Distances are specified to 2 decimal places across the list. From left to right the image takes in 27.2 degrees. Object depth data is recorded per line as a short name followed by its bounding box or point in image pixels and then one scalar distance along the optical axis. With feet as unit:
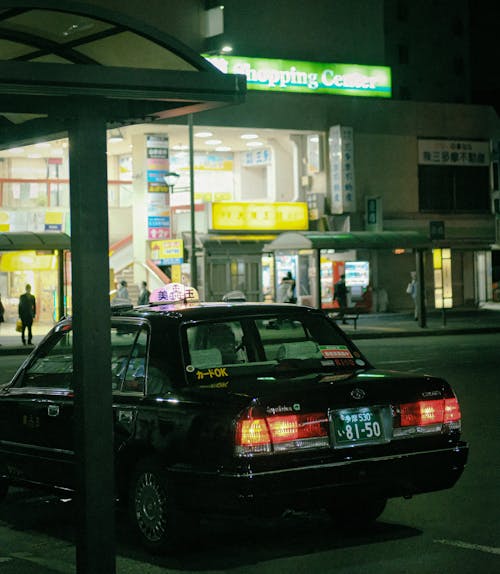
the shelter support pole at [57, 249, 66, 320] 96.41
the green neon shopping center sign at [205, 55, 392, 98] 134.82
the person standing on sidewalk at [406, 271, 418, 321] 131.49
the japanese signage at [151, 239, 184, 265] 125.90
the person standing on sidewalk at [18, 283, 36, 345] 93.66
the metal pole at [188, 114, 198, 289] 101.80
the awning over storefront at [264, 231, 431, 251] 107.86
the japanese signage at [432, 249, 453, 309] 145.99
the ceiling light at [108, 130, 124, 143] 127.89
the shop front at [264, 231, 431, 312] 108.58
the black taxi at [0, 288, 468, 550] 19.89
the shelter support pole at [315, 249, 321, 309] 104.01
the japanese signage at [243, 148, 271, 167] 150.41
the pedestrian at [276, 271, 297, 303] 113.50
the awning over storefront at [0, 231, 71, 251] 95.35
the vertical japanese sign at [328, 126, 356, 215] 135.13
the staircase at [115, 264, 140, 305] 136.15
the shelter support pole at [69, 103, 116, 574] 16.43
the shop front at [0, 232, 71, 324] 130.93
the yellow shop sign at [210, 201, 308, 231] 134.55
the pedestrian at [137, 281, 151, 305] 113.19
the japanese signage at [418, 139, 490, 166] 146.92
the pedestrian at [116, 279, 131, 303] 112.47
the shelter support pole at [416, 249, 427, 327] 107.45
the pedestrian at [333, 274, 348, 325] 121.90
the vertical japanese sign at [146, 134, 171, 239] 131.75
